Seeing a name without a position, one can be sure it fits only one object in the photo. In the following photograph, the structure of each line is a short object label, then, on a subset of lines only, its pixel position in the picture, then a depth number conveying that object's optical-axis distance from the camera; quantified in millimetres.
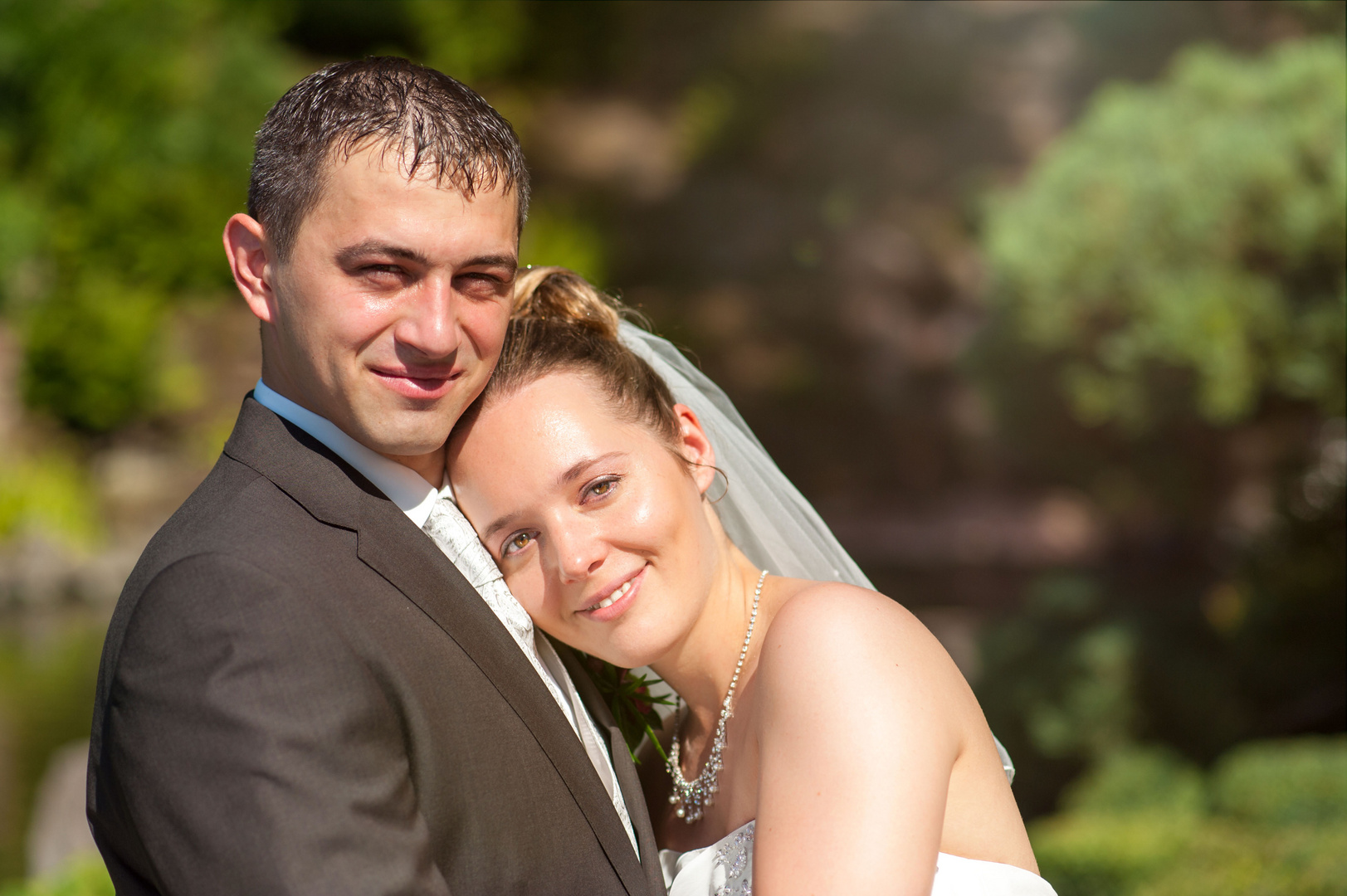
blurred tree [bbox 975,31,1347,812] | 3133
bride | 1593
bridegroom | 1462
